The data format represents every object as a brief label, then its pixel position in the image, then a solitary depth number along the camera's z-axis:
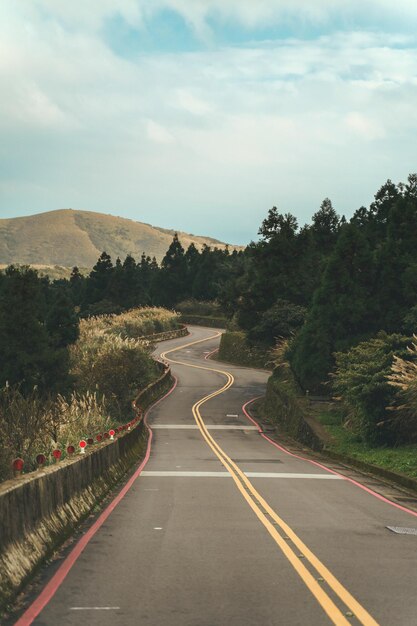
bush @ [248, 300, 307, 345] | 71.50
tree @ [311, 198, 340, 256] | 101.25
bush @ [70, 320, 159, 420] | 55.83
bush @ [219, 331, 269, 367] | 84.50
